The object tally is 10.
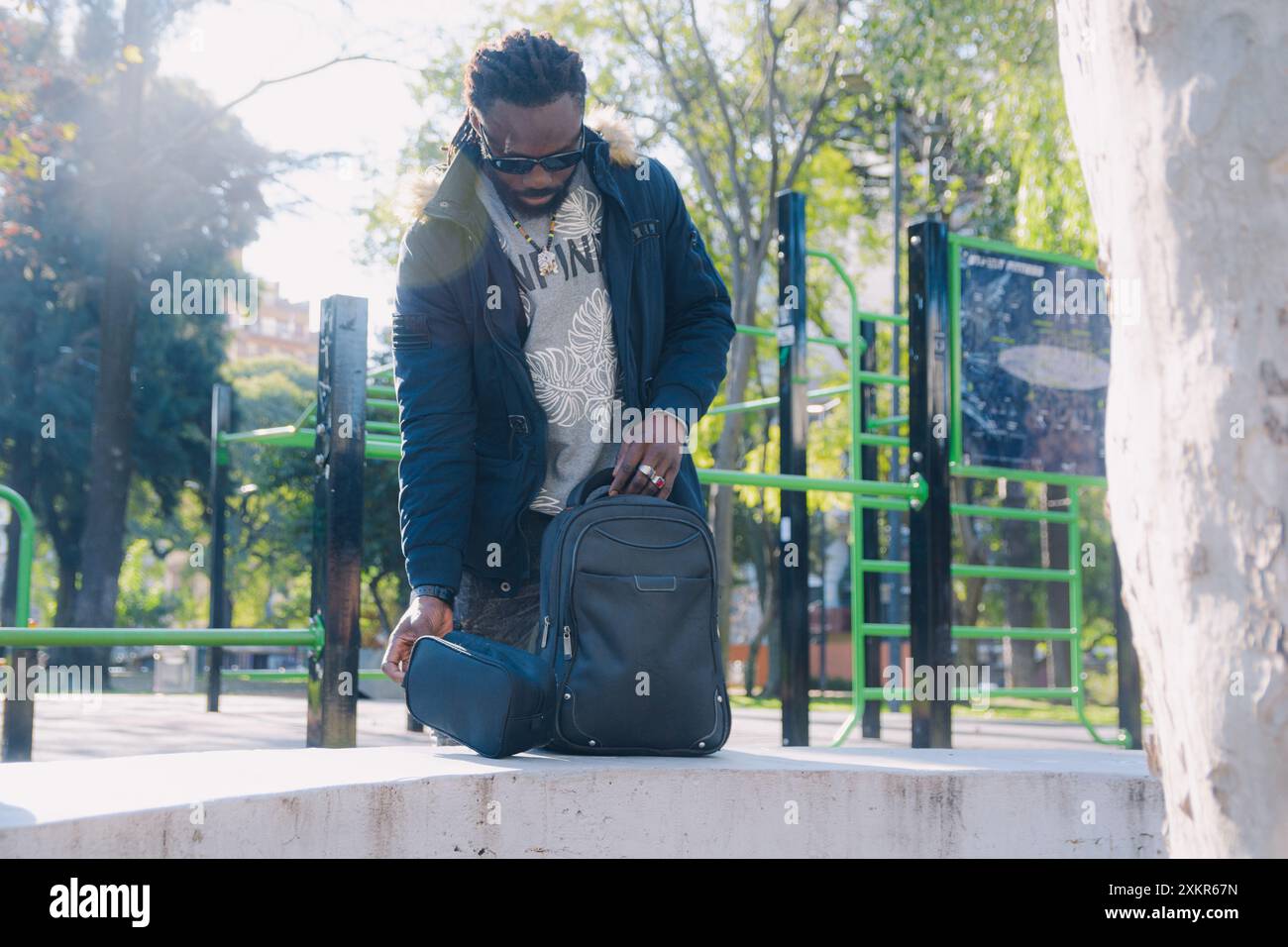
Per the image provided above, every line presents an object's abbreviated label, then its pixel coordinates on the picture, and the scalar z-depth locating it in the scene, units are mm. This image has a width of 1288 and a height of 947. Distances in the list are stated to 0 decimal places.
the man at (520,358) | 3223
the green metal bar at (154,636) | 4457
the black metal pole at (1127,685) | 8156
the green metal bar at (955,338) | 7383
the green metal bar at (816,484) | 6082
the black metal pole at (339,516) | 4902
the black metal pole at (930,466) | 6465
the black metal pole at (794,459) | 6883
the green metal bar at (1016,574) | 8336
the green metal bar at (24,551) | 5898
